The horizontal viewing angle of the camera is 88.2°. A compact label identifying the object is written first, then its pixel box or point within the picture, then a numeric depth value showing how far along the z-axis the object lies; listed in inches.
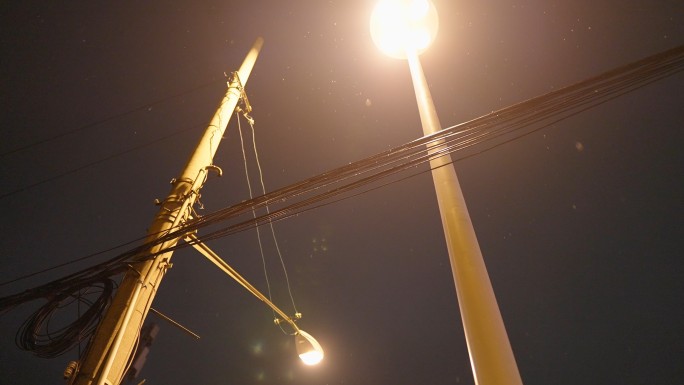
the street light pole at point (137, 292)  114.5
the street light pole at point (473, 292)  85.0
